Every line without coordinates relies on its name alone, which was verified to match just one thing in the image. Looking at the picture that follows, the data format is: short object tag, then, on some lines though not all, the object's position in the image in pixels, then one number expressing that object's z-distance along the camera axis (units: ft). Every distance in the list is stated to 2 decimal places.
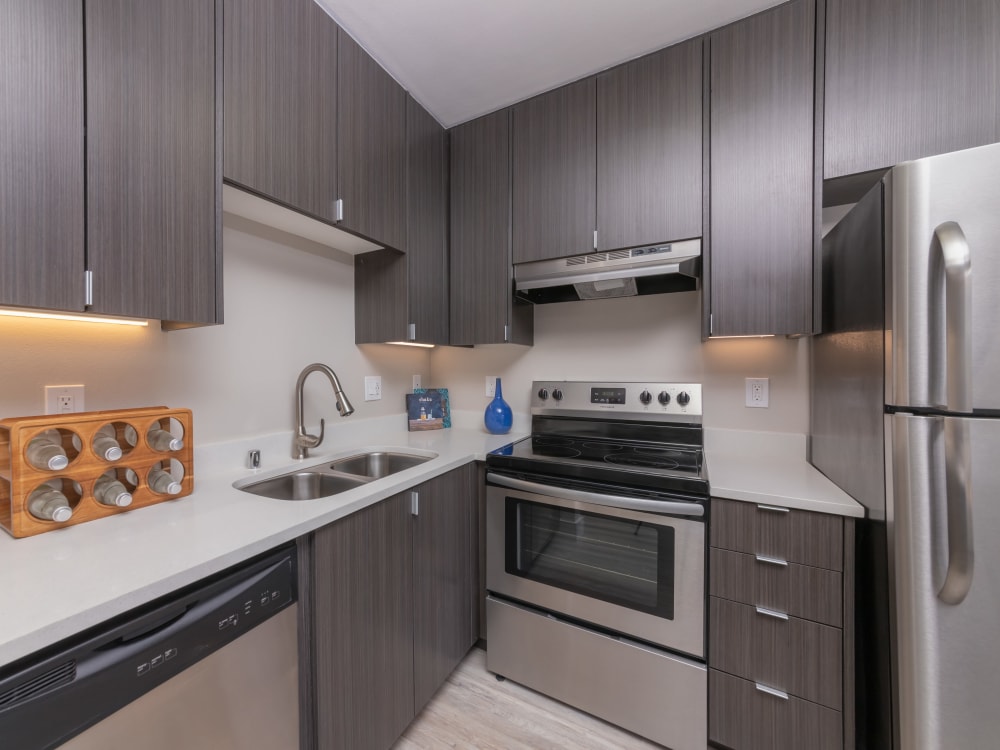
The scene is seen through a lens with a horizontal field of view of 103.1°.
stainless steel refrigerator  2.88
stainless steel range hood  5.19
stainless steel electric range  4.32
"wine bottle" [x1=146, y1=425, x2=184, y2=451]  3.49
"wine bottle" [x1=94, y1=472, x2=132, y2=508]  3.15
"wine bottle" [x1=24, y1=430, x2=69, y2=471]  2.85
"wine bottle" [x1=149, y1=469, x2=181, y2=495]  3.51
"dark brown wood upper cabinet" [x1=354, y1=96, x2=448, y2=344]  6.06
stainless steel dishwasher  1.98
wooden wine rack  2.76
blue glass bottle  7.15
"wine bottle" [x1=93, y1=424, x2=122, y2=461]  3.12
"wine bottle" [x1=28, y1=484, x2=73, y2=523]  2.81
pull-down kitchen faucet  5.23
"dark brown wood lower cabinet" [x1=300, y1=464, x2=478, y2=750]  3.42
